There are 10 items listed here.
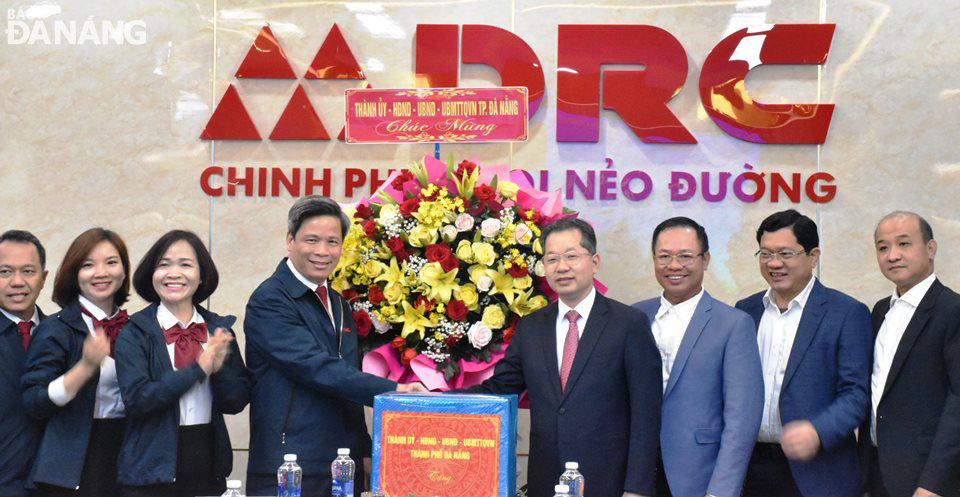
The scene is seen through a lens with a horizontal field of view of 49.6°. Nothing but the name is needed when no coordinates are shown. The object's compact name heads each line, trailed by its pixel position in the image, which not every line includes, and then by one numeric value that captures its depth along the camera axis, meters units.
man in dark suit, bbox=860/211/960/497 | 3.29
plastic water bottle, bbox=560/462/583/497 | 2.90
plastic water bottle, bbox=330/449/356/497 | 2.95
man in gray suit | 3.30
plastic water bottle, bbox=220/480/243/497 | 2.72
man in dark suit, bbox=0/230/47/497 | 3.57
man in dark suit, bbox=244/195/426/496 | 3.39
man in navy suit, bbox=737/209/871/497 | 3.46
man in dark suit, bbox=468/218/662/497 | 3.26
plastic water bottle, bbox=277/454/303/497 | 2.89
